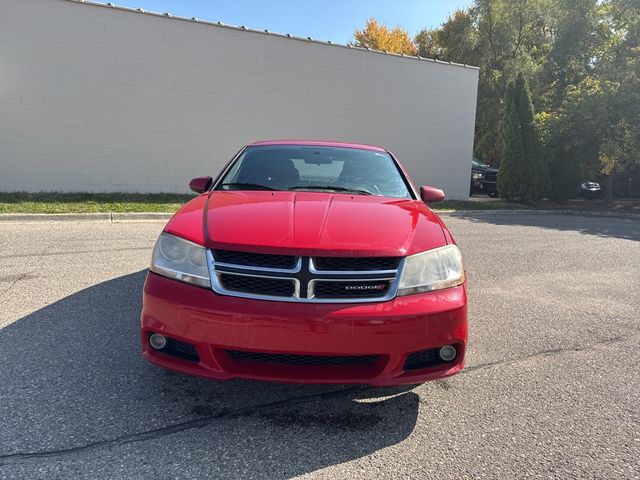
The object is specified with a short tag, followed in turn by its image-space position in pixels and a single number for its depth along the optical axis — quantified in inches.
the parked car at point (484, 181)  719.7
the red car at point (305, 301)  86.4
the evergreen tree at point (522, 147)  614.9
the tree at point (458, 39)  946.7
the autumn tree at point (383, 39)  1341.0
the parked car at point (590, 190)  735.1
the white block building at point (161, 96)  410.6
